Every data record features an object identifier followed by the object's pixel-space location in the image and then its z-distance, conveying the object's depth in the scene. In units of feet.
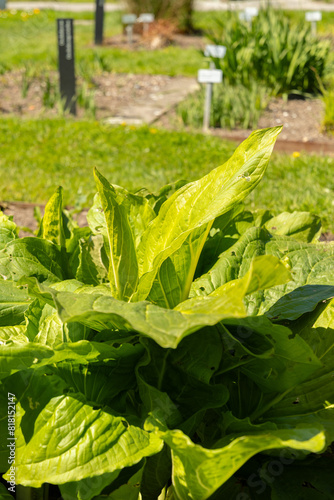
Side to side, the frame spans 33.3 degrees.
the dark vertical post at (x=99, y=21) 34.42
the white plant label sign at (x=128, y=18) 30.08
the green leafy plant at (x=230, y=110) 19.15
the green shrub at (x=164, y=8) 43.19
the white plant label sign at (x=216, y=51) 20.43
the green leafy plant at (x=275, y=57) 21.71
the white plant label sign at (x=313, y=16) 26.09
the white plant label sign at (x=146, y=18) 31.81
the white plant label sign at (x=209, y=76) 17.48
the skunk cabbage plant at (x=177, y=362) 3.65
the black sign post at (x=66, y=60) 20.47
